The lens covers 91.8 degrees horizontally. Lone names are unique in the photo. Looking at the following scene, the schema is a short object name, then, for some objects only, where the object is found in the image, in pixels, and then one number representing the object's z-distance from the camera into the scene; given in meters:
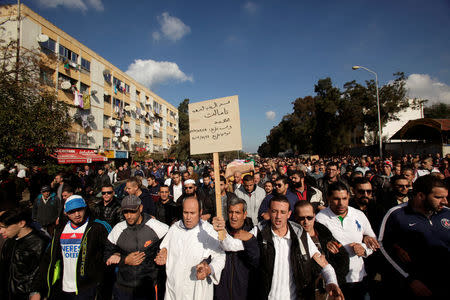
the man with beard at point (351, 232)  2.61
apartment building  17.56
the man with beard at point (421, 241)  2.15
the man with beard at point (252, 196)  4.78
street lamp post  17.28
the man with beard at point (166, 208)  4.65
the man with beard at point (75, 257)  2.68
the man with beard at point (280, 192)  4.05
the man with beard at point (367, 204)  3.17
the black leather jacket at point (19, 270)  2.56
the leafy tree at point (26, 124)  7.61
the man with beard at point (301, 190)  4.53
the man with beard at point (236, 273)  2.38
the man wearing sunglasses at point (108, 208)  3.73
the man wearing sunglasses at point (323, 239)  2.34
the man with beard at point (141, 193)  4.57
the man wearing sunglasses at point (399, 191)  3.70
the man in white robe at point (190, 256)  2.35
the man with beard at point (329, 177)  5.38
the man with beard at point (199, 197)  4.56
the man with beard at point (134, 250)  2.66
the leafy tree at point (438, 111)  50.17
